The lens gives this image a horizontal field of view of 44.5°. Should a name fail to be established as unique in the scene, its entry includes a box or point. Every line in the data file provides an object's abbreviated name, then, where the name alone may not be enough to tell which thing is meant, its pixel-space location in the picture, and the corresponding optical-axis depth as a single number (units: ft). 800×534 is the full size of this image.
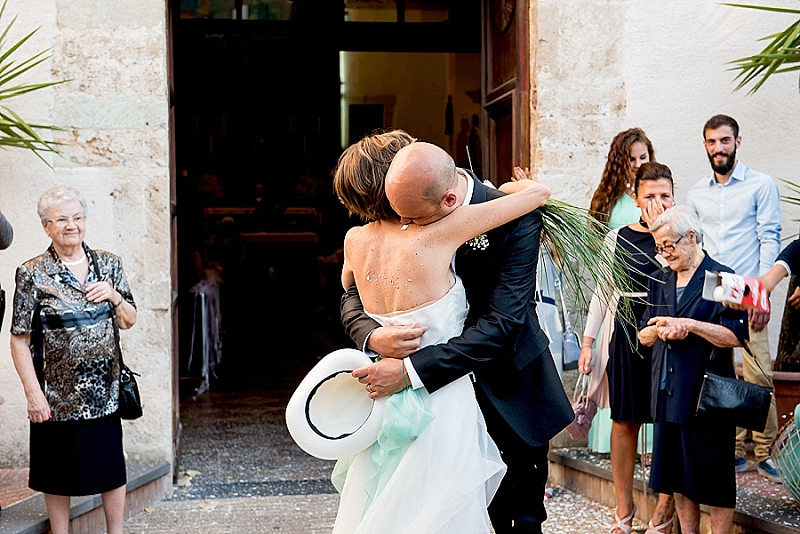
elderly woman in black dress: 13.33
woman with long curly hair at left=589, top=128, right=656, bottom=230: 16.99
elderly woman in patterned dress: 14.12
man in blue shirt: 17.62
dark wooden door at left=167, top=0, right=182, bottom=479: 19.07
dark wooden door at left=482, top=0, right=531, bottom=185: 19.54
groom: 9.73
